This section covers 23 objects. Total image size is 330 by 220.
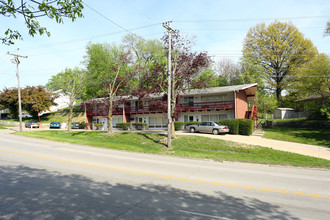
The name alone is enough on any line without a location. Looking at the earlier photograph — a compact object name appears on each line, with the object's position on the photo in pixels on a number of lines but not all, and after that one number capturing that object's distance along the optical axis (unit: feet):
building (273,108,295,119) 147.37
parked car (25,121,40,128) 138.53
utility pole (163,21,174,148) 58.29
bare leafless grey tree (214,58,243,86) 162.11
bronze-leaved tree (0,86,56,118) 157.99
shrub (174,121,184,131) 107.34
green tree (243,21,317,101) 141.38
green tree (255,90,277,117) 123.85
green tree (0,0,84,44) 15.07
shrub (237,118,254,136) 81.46
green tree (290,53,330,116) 87.51
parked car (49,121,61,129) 140.87
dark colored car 141.28
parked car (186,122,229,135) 81.76
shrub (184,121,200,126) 106.56
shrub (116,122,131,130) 123.85
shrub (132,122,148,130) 122.83
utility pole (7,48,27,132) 101.25
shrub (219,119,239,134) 83.87
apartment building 101.30
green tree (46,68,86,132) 104.42
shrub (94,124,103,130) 135.74
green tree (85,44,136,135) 157.58
